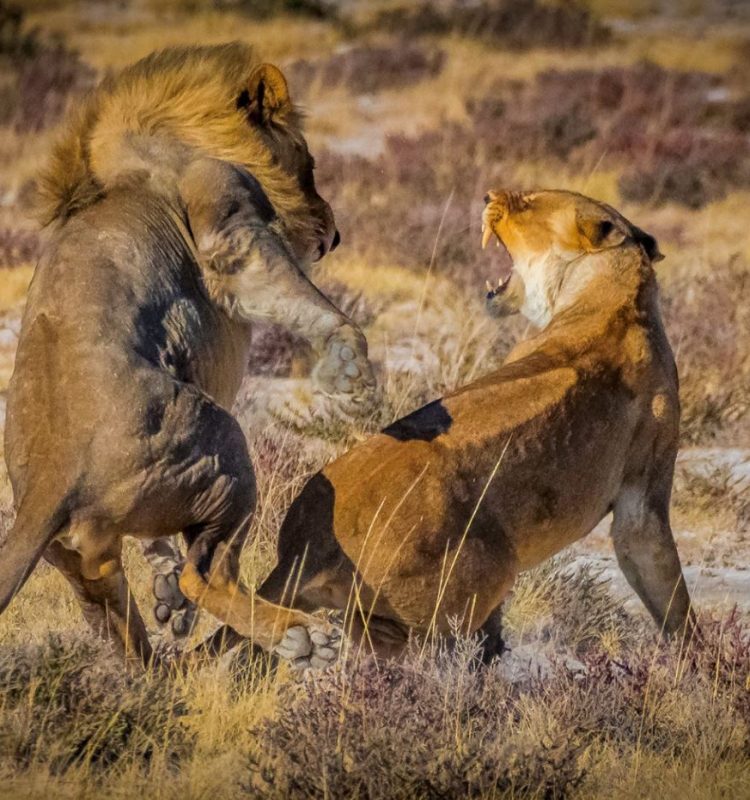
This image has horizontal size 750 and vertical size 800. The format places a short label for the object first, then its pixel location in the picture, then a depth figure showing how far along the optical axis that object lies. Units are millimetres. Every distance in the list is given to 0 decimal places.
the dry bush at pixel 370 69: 44937
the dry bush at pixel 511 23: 53375
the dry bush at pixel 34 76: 39969
